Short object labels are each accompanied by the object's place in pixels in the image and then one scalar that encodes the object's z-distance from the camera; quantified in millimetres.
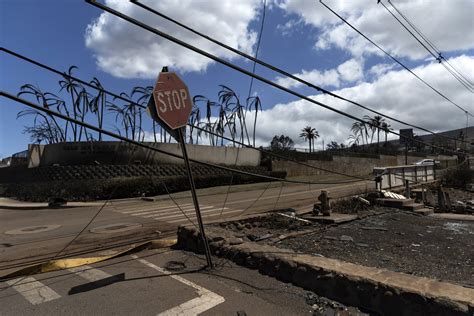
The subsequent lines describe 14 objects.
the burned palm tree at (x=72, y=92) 39831
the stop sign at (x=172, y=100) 7027
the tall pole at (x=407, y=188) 18375
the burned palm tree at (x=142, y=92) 38756
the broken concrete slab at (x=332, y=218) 11469
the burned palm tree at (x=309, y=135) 109312
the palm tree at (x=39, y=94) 37369
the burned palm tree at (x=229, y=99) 43228
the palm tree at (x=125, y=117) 47375
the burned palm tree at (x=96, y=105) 43500
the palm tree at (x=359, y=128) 90938
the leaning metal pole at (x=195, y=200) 7191
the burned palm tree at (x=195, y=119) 46866
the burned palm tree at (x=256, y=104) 47131
